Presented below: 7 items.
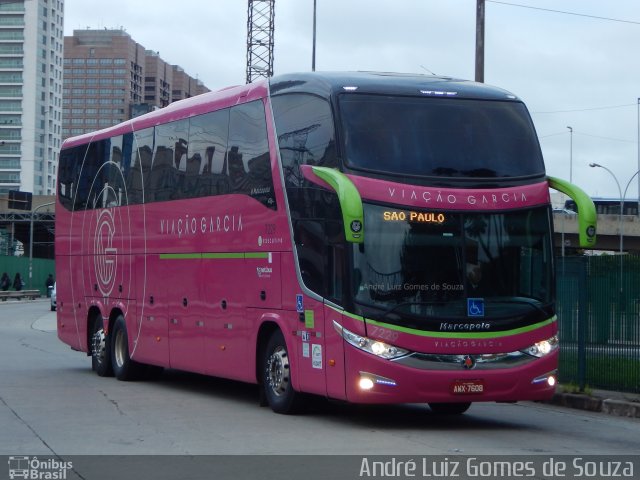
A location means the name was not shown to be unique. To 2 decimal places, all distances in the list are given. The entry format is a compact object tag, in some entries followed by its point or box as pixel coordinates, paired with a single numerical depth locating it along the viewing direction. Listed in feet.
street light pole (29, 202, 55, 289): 285.25
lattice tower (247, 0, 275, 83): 173.37
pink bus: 41.73
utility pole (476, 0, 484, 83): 71.82
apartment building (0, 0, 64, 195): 544.21
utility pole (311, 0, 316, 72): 127.34
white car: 191.70
